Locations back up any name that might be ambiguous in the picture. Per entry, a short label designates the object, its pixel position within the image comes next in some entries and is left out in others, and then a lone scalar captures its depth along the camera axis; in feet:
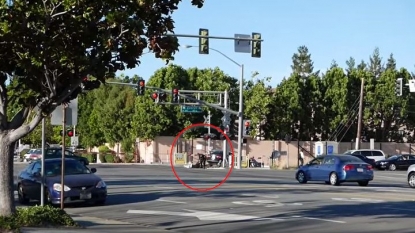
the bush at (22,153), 265.17
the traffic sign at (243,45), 109.81
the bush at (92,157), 256.32
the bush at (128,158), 266.98
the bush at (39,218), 52.29
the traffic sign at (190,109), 213.87
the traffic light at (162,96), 180.24
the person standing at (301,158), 228.06
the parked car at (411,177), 114.32
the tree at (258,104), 254.88
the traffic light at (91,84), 56.54
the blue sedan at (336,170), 114.32
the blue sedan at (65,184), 75.10
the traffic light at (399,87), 173.99
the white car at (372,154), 216.95
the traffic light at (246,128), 214.55
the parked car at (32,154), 219.28
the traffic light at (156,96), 175.58
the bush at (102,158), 262.88
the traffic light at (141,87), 163.84
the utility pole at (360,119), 224.74
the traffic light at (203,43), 107.34
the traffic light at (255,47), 109.62
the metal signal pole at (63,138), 59.06
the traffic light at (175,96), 169.89
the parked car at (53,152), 145.12
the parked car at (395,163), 214.28
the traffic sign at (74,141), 230.89
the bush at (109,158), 261.03
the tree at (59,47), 48.42
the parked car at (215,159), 217.97
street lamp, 190.49
